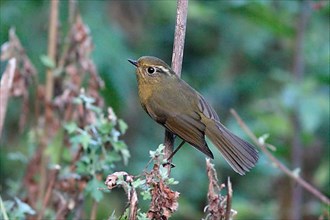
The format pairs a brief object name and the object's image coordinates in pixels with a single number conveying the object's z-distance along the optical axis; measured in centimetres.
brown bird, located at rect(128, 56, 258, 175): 640
